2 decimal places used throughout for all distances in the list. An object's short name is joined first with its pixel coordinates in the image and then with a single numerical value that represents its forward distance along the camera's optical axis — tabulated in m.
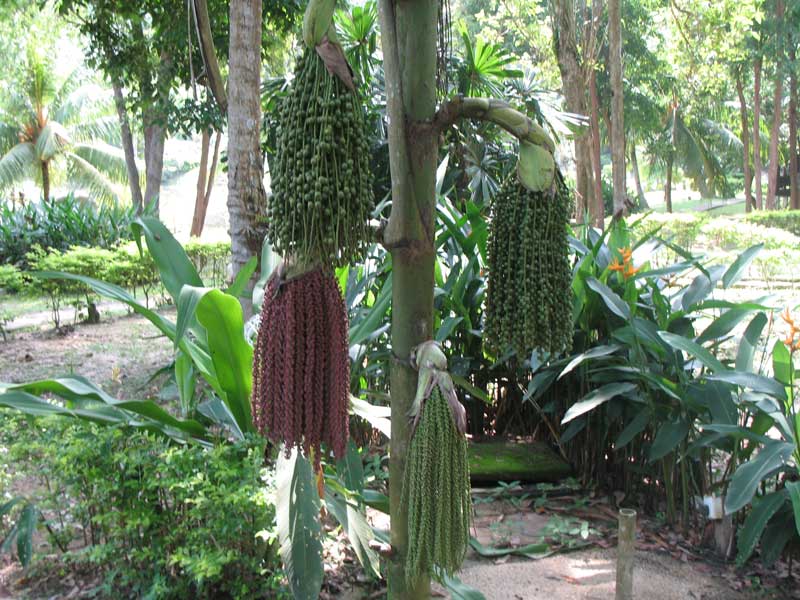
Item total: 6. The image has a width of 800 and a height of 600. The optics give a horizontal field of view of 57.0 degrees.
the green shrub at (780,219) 18.91
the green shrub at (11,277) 8.74
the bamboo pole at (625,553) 2.23
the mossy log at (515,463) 4.15
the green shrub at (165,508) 2.79
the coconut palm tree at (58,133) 21.80
